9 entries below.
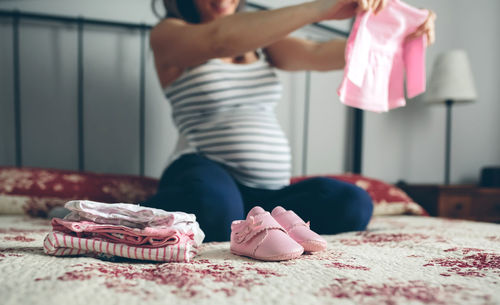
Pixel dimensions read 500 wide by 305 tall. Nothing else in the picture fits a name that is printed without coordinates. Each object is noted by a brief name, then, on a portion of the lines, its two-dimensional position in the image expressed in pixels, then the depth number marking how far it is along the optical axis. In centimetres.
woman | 83
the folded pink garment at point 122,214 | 59
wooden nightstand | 169
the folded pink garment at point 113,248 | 57
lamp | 189
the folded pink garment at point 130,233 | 57
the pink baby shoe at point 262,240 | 59
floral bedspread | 41
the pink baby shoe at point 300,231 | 64
